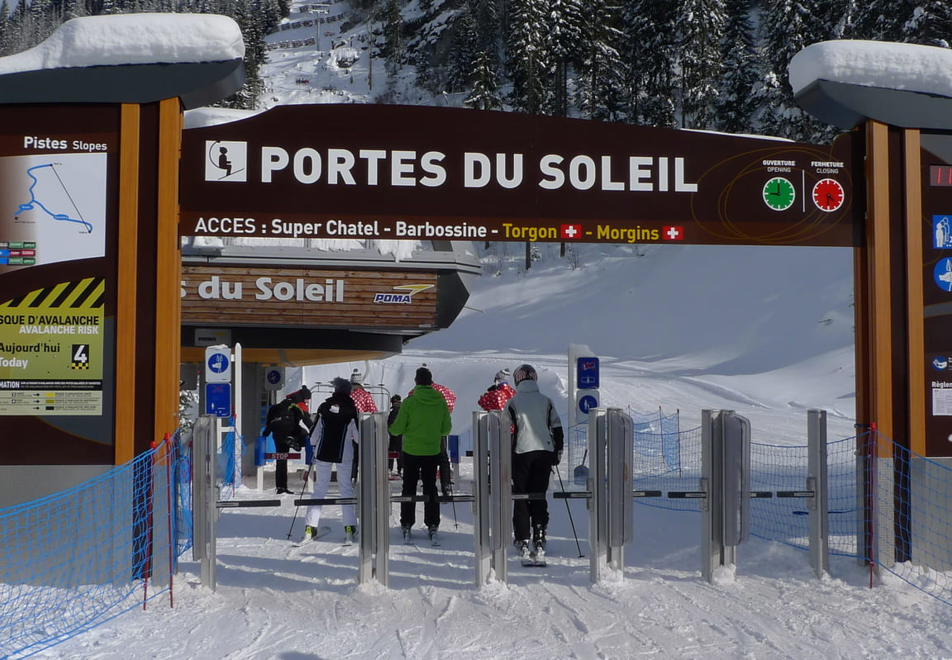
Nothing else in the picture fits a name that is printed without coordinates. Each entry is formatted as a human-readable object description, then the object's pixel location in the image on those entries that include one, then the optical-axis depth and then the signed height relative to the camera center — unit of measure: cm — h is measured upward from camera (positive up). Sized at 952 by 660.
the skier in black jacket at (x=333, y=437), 905 -77
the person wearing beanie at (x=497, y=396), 1243 -53
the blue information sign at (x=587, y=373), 1454 -28
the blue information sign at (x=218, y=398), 1265 -58
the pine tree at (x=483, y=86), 4691 +1274
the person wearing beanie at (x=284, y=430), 1340 -105
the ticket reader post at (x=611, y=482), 714 -92
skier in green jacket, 866 -65
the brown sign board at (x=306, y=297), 1427 +81
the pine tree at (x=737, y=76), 4812 +1397
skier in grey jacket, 787 -74
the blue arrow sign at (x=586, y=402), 1466 -71
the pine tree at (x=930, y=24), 3238 +1090
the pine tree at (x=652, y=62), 5038 +1512
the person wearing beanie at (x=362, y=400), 1332 -63
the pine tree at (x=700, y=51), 4784 +1473
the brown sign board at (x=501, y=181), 740 +132
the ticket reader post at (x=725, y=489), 714 -98
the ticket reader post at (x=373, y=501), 694 -104
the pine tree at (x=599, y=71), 5122 +1475
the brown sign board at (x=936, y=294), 756 +47
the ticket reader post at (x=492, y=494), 695 -99
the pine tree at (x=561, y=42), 5166 +1639
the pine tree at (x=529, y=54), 4888 +1482
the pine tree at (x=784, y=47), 4347 +1396
